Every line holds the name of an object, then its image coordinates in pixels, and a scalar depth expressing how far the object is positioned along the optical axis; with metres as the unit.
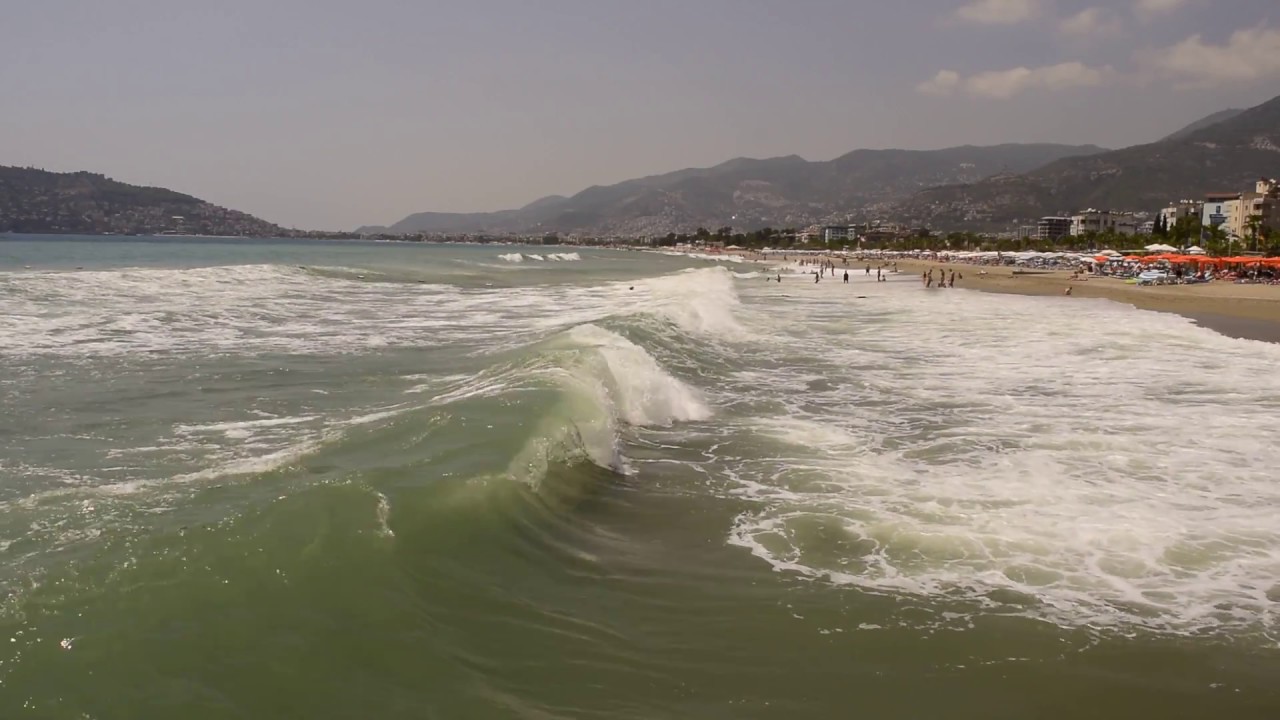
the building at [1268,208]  104.50
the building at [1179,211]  129.23
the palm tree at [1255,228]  78.25
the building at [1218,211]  113.19
